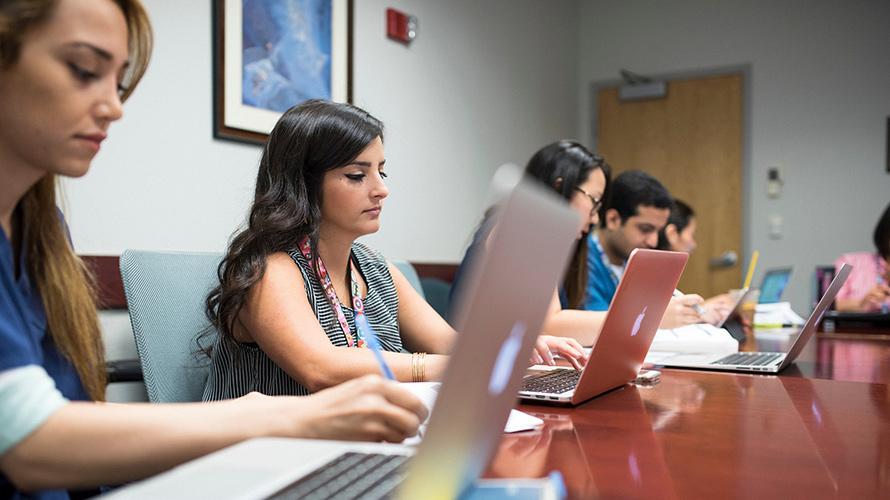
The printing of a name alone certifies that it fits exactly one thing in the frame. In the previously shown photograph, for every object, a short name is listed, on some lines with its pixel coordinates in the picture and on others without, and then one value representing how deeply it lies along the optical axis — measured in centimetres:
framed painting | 246
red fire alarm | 321
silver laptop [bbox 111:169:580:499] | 45
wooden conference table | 70
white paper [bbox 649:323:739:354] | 172
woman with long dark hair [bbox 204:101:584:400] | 131
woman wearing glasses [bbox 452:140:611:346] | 220
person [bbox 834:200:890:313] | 318
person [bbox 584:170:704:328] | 271
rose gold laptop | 107
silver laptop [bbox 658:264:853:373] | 149
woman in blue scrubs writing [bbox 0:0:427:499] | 65
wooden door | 468
